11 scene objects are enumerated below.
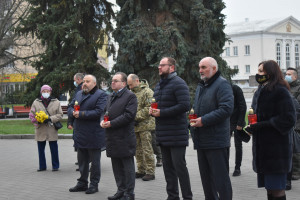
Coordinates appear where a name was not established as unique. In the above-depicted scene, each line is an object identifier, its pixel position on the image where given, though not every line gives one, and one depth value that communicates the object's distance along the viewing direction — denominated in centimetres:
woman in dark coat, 560
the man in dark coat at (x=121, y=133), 754
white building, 9344
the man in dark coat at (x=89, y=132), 850
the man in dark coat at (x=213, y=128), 614
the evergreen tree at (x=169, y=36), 2375
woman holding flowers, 1111
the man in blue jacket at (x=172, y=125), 722
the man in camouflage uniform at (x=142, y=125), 982
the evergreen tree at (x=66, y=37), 2653
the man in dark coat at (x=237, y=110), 938
